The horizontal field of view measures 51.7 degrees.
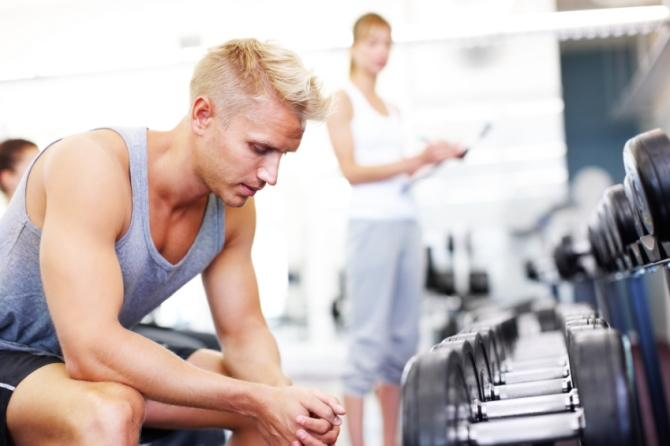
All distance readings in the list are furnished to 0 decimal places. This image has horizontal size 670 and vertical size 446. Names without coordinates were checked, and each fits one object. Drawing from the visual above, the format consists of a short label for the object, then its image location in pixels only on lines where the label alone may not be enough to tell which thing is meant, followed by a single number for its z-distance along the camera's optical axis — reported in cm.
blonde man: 115
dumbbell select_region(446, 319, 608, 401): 120
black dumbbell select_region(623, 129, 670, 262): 110
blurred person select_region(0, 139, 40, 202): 229
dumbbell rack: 111
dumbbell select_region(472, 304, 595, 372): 158
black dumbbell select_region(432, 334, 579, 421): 108
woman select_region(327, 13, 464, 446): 218
